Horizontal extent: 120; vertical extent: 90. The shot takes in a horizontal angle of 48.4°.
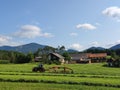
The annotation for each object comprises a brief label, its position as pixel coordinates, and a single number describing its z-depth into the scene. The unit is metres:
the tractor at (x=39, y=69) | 21.98
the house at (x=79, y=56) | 64.75
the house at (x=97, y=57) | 61.90
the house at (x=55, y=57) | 56.24
